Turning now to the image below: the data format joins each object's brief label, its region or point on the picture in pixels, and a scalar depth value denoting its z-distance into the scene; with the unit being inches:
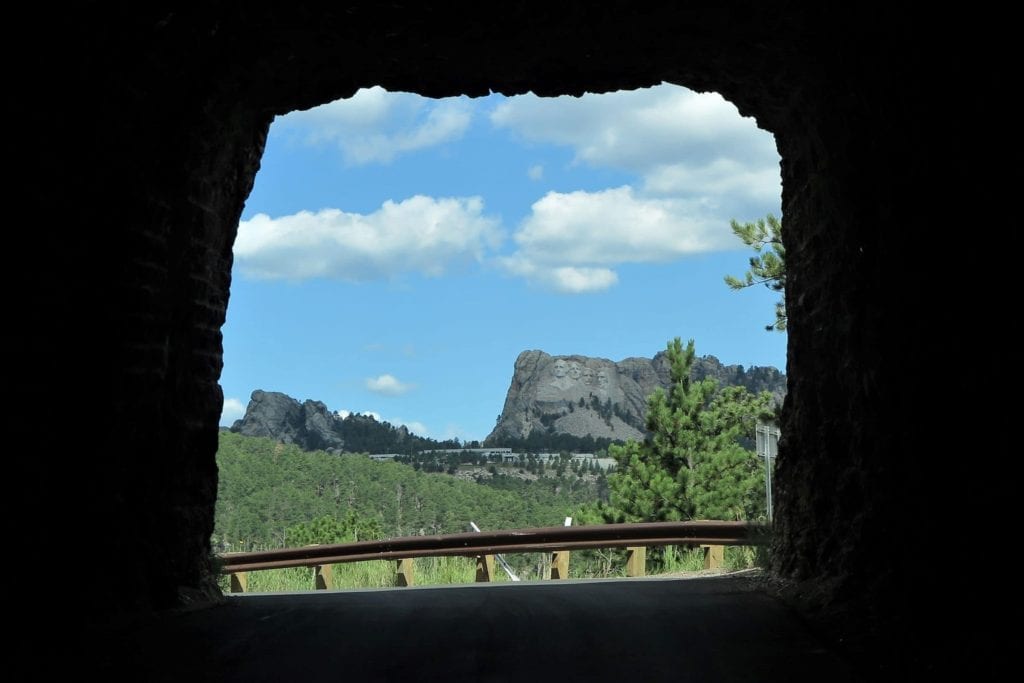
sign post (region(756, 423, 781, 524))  756.0
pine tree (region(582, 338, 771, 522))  1449.3
